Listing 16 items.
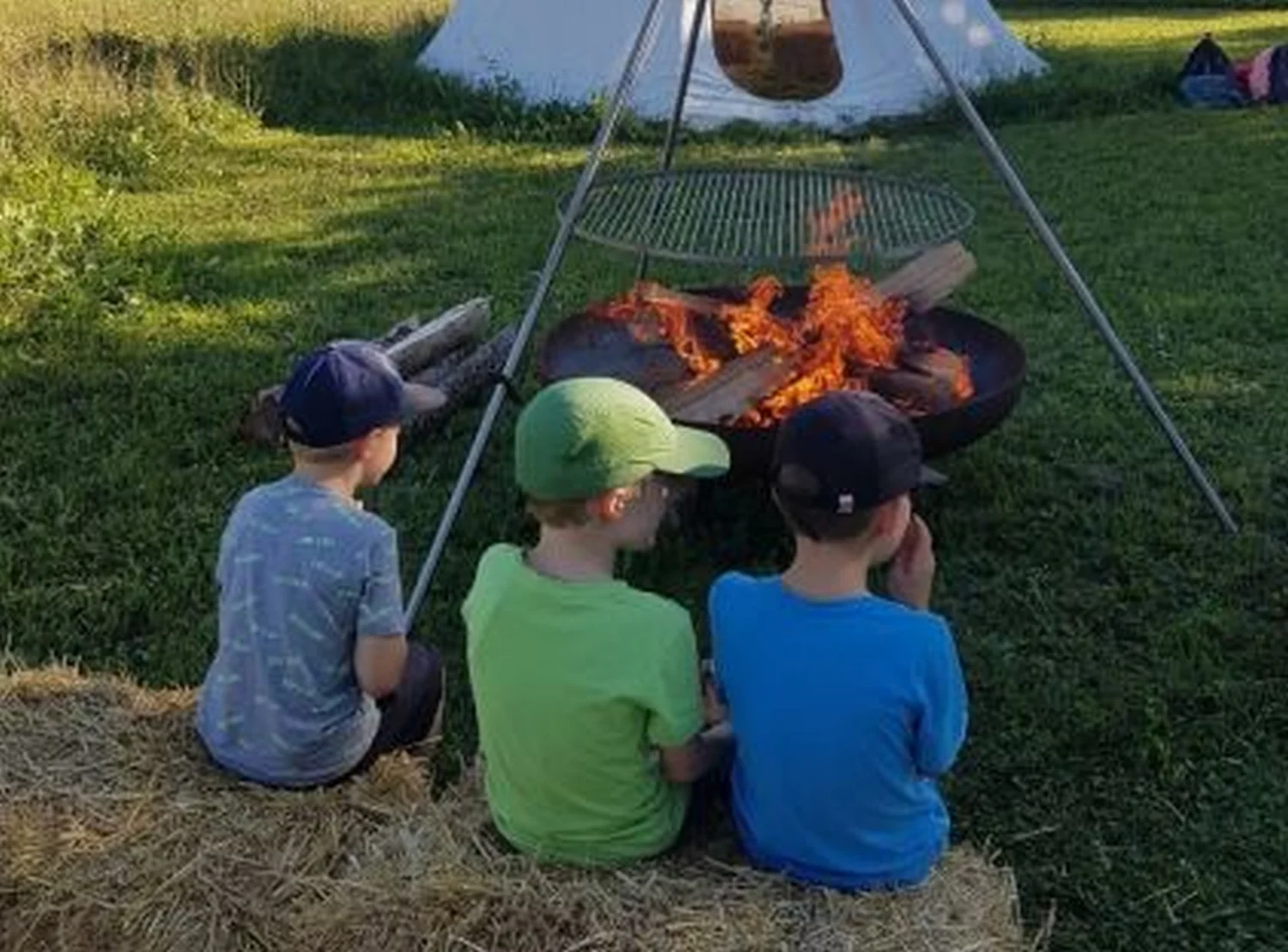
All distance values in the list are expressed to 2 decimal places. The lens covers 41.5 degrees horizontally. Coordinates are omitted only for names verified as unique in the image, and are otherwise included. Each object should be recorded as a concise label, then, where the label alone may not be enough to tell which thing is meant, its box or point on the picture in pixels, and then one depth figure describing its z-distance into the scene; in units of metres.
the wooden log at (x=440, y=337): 6.71
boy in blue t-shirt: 3.04
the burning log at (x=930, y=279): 6.15
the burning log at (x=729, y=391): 5.40
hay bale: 3.12
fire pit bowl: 5.18
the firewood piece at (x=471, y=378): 6.70
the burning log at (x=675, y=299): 6.03
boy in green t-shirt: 3.11
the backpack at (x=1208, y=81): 13.40
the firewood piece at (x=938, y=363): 5.62
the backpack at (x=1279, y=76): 13.54
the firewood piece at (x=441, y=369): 6.74
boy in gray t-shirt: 3.60
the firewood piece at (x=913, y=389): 5.45
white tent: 12.73
